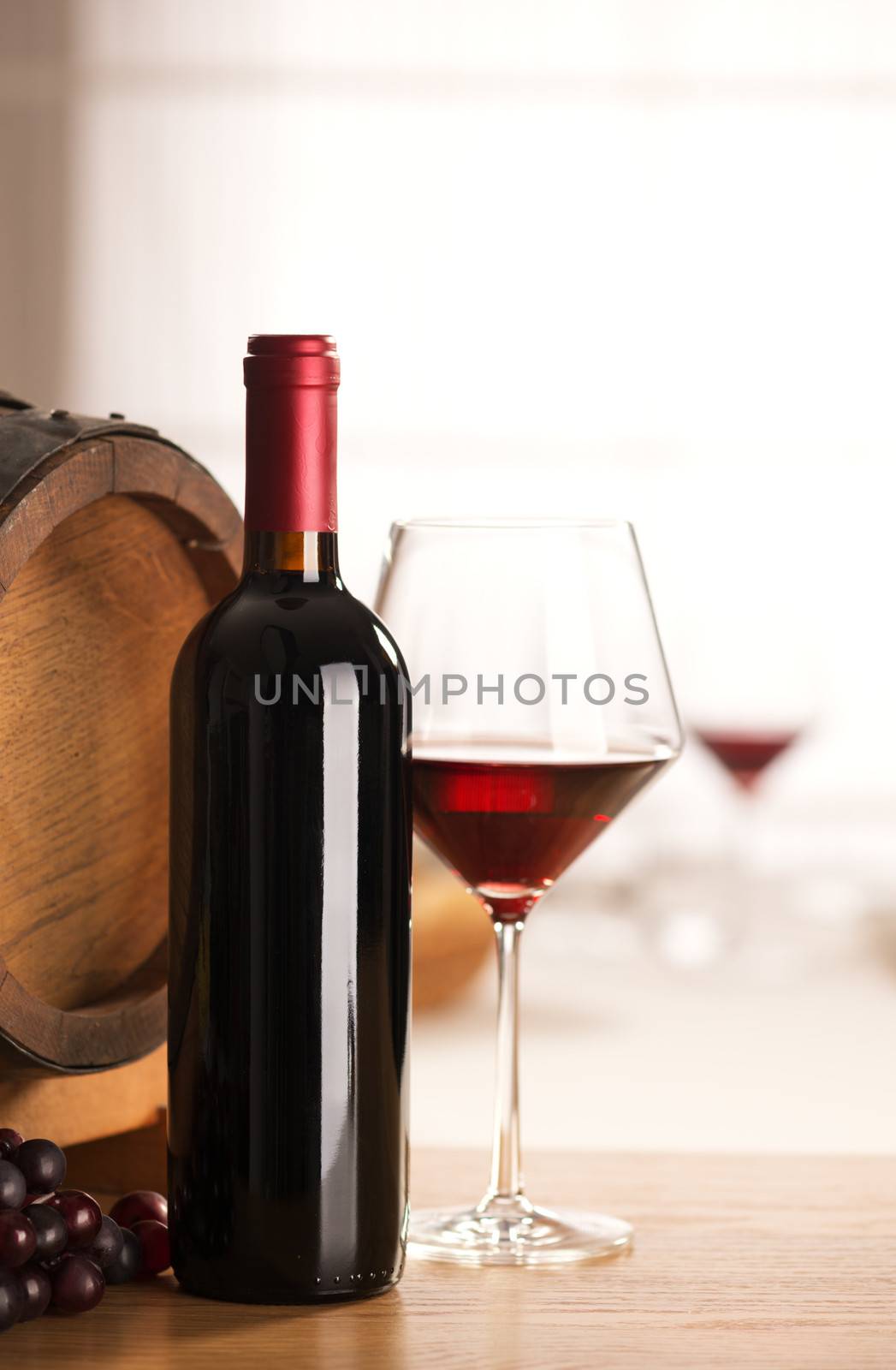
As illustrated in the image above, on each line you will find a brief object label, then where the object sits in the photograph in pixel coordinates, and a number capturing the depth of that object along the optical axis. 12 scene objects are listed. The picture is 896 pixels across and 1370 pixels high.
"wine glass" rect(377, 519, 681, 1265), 1.30
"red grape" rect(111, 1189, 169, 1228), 1.29
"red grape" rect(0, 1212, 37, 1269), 1.20
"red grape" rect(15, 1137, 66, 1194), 1.23
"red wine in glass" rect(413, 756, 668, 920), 1.31
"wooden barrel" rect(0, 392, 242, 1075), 1.29
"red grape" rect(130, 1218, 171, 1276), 1.26
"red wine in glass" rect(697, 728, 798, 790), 2.58
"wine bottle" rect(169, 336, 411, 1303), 1.22
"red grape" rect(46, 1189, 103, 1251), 1.22
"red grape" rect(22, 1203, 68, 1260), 1.21
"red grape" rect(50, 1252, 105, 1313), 1.22
